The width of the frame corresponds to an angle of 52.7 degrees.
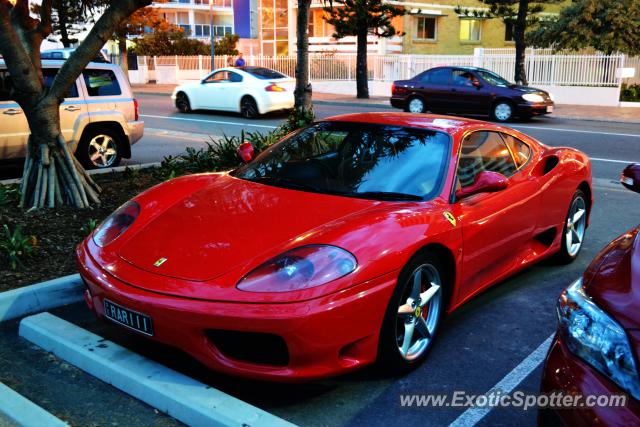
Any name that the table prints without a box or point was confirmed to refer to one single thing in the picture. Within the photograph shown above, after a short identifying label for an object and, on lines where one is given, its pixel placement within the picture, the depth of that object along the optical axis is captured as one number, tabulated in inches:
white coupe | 740.6
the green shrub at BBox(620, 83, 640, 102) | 907.4
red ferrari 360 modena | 123.2
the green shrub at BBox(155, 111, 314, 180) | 313.1
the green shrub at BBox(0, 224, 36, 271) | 190.7
